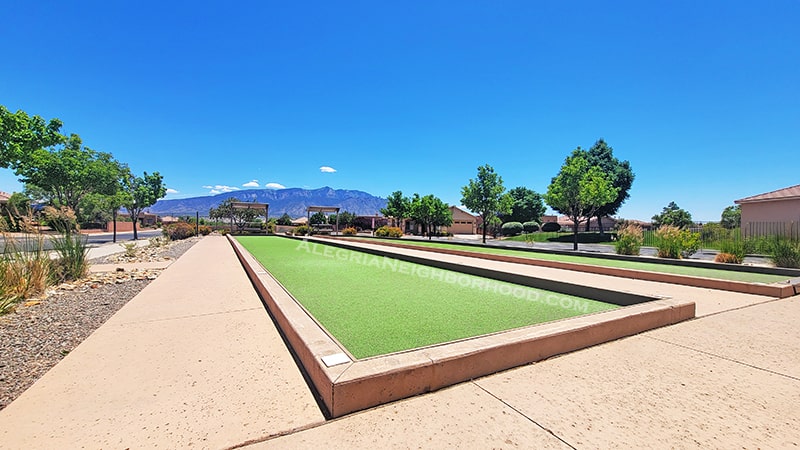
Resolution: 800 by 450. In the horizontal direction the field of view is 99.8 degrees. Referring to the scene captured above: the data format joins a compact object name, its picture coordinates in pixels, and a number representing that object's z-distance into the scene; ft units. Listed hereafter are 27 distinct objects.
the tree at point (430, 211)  133.28
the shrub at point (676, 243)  36.37
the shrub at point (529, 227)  155.12
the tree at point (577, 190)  62.28
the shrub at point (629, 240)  40.11
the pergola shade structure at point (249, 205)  104.68
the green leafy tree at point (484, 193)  89.76
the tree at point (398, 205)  152.97
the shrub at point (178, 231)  86.73
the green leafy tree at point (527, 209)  171.94
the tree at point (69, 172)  58.70
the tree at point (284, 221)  215.72
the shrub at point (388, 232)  99.76
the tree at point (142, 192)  97.14
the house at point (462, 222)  197.06
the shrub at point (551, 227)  150.38
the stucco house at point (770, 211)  57.82
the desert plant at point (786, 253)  28.02
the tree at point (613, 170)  111.14
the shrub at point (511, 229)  153.28
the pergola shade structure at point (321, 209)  104.91
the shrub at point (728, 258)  31.27
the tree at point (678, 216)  175.94
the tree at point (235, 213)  120.42
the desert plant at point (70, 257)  22.47
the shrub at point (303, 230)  106.30
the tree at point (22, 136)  45.01
